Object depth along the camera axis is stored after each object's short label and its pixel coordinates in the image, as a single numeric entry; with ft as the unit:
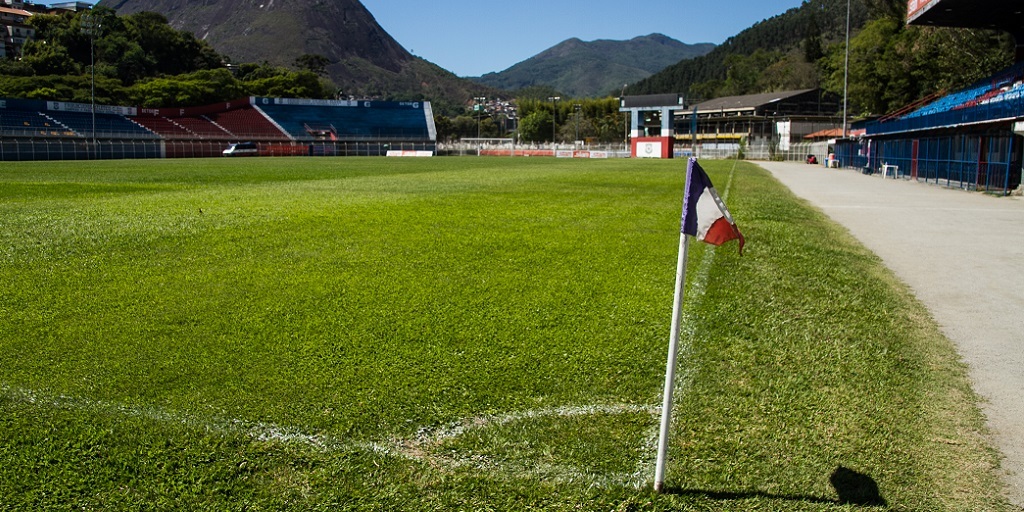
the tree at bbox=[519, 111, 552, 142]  478.18
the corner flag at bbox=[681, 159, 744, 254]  10.22
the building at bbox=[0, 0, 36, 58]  492.54
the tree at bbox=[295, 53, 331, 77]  563.48
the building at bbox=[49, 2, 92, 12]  520.83
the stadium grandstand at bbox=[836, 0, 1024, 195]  76.02
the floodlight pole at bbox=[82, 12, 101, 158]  194.08
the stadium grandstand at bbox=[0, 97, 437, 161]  191.72
